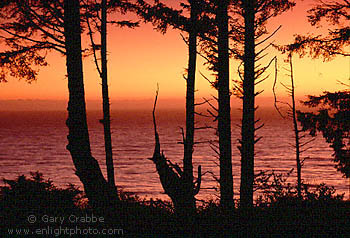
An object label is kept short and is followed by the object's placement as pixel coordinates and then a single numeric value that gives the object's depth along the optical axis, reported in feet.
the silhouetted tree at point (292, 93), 83.30
